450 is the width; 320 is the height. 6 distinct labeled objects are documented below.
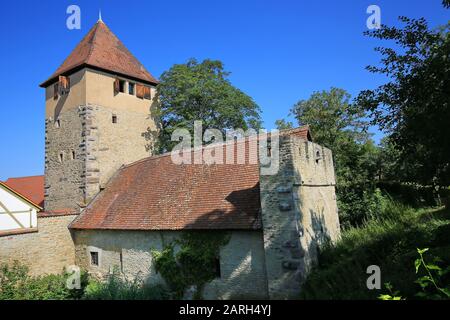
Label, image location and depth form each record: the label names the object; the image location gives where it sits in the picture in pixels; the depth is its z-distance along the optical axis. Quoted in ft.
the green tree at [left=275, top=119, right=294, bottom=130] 79.05
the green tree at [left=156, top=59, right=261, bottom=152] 70.33
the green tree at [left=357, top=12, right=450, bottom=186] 19.12
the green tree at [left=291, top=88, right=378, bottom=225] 61.18
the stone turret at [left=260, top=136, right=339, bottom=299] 32.32
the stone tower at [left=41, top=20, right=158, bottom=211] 59.00
